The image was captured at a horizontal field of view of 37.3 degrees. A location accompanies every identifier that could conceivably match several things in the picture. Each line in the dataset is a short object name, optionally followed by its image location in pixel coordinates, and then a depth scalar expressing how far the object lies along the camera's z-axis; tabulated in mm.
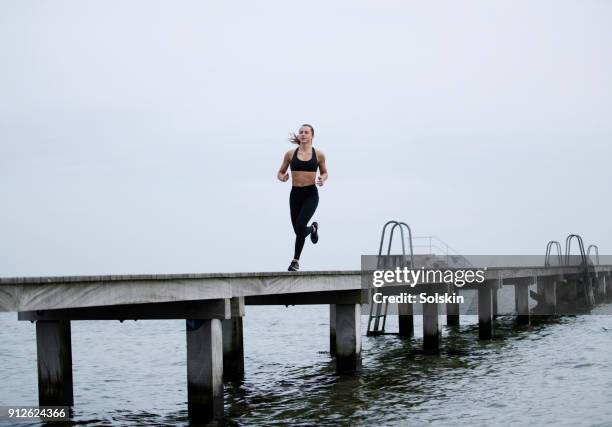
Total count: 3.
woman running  16500
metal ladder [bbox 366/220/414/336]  26469
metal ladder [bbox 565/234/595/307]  51250
